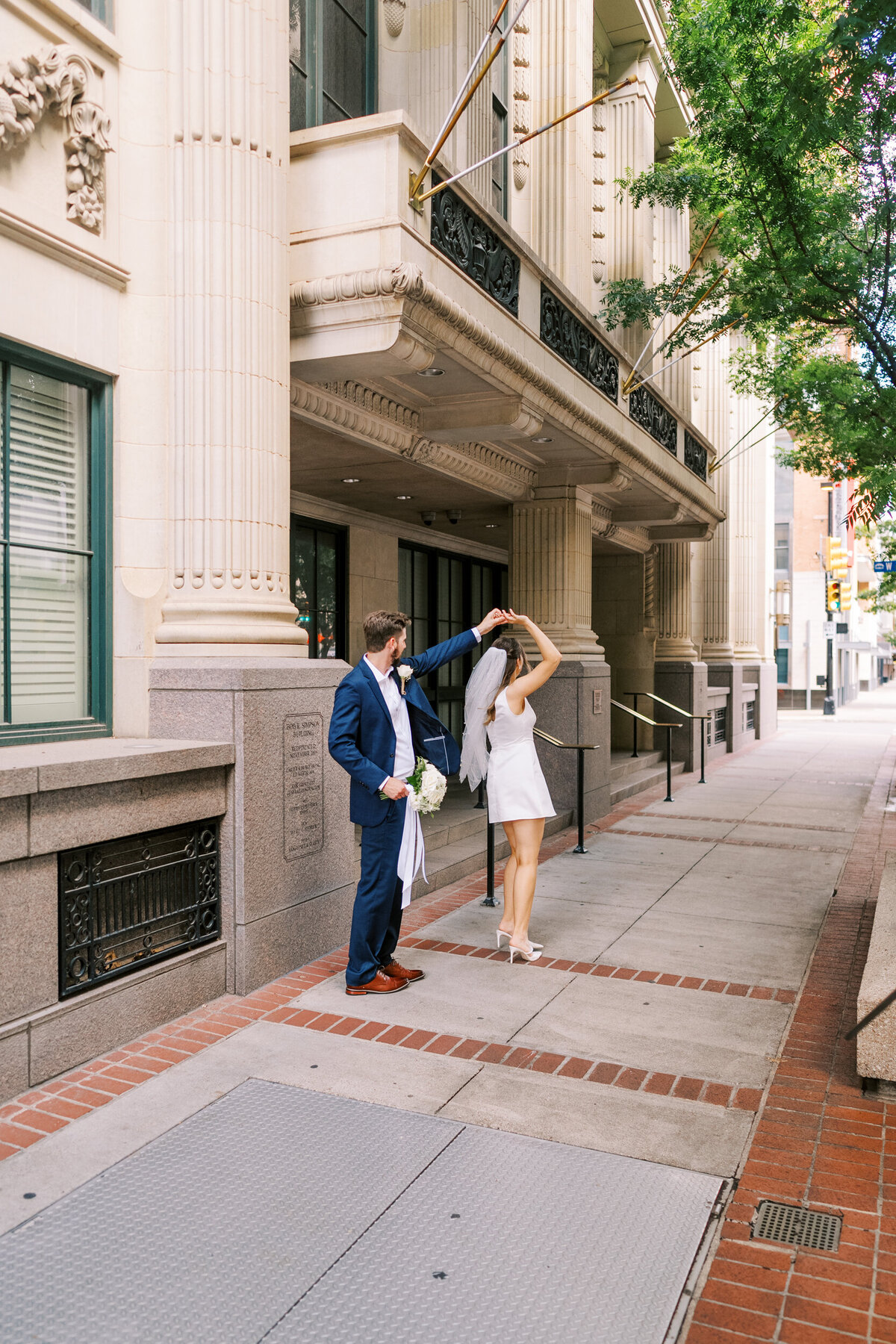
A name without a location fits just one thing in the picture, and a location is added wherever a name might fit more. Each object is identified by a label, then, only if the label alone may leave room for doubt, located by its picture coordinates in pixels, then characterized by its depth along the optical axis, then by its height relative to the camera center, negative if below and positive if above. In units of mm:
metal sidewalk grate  3523 -1953
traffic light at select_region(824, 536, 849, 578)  33062 +4063
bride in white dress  6723 -613
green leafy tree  8281 +4658
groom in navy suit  5754 -535
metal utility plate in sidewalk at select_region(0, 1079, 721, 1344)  3082 -1943
